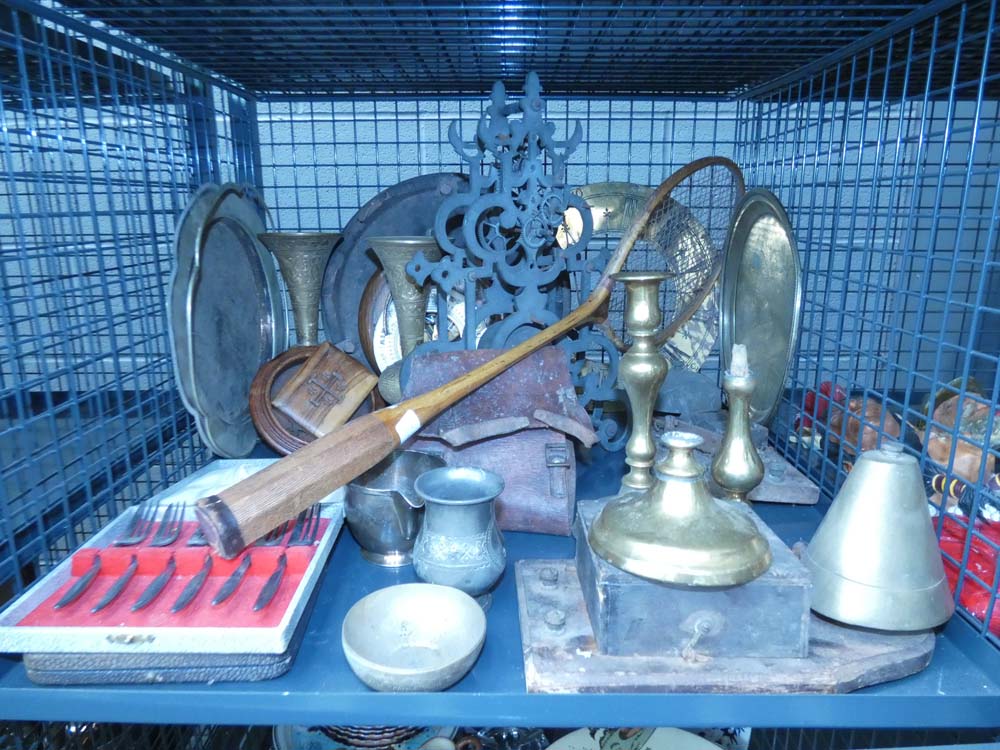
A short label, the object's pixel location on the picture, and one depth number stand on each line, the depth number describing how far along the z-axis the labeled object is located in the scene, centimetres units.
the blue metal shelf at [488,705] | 70
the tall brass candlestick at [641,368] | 93
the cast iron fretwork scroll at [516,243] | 115
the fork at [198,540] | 86
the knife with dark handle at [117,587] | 76
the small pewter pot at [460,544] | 82
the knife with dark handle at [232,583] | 78
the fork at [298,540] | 77
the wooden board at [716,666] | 70
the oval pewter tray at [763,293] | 113
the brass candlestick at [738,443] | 91
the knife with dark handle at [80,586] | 76
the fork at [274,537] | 87
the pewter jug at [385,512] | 92
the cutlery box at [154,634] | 71
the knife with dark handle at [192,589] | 76
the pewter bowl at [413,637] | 70
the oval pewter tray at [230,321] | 115
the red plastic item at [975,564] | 81
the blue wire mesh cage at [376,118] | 86
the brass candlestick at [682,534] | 70
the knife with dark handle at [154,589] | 76
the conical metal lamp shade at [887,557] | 75
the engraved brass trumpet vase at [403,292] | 120
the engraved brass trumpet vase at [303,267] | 131
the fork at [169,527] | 87
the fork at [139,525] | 87
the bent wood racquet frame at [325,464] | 75
